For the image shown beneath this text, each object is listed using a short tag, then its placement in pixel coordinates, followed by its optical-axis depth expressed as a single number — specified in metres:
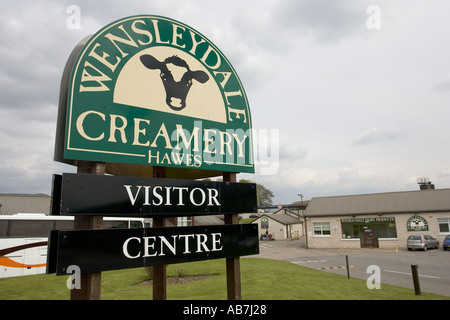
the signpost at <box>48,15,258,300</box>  2.80
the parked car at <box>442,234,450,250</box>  24.00
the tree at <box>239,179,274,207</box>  93.28
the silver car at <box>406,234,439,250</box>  24.56
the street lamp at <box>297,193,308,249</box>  31.28
